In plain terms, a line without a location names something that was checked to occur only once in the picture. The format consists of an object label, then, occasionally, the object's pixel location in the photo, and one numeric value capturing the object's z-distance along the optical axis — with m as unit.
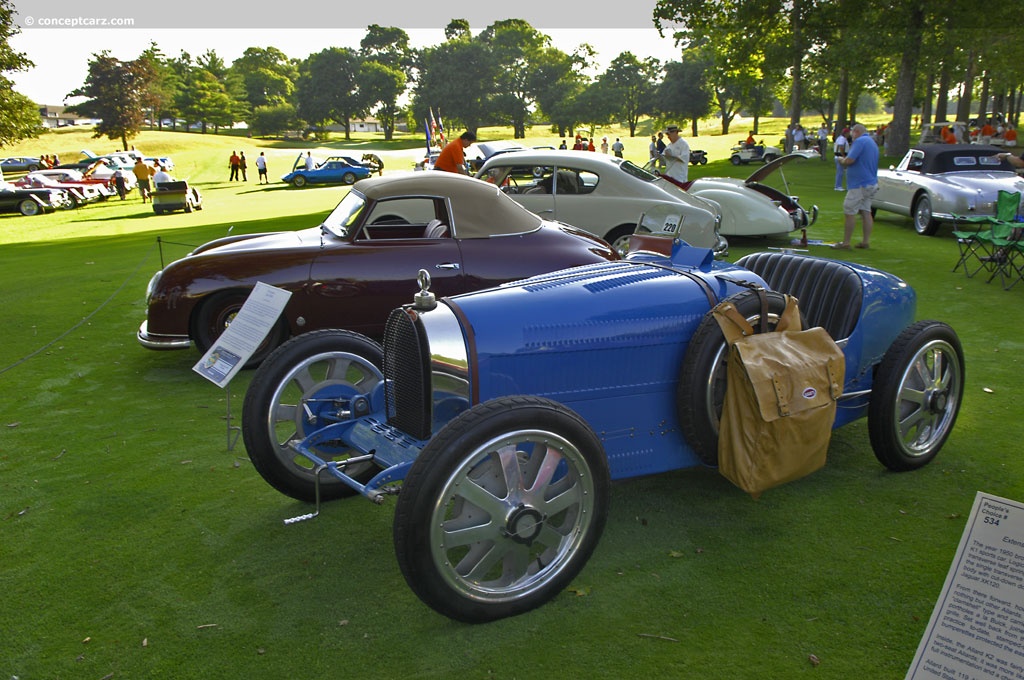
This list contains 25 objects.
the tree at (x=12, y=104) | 26.91
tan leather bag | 3.61
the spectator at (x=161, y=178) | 23.23
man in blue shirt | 10.77
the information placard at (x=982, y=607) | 1.97
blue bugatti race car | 3.07
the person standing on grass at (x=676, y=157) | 14.17
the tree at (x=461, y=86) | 84.38
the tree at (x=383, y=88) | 91.56
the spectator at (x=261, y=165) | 37.66
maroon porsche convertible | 6.44
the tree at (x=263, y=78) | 112.12
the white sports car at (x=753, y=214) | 12.05
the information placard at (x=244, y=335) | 4.58
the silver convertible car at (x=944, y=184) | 12.51
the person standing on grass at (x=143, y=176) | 27.16
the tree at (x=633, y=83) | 83.38
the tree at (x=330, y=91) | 91.56
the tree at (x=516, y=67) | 85.38
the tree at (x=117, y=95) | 69.88
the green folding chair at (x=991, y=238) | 9.20
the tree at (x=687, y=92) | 80.19
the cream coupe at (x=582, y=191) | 10.36
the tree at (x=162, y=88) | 77.44
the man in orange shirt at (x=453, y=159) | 11.02
